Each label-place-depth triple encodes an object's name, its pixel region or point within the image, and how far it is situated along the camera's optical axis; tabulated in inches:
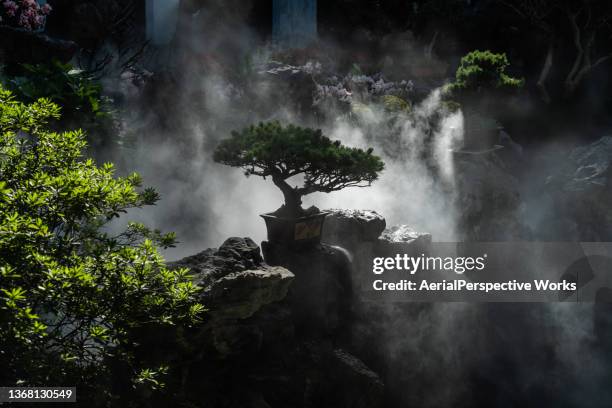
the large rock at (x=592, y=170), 546.6
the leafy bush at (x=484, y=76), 486.3
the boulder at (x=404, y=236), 343.2
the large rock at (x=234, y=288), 204.1
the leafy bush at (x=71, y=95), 316.2
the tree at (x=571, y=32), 753.0
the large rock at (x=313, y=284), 269.3
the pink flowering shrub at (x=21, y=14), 398.9
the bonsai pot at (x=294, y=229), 269.4
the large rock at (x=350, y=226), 314.7
